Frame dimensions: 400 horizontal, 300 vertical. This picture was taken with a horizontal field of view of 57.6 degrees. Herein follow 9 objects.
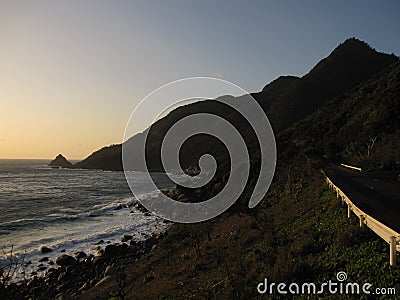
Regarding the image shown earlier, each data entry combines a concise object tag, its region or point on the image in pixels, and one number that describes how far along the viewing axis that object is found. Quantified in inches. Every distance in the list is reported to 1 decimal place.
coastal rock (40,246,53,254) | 981.7
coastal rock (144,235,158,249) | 982.4
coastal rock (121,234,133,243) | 1089.4
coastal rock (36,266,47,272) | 839.0
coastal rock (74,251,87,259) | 925.8
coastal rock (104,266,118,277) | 752.4
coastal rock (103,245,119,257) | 925.2
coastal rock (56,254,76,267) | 873.3
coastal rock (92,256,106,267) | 852.3
